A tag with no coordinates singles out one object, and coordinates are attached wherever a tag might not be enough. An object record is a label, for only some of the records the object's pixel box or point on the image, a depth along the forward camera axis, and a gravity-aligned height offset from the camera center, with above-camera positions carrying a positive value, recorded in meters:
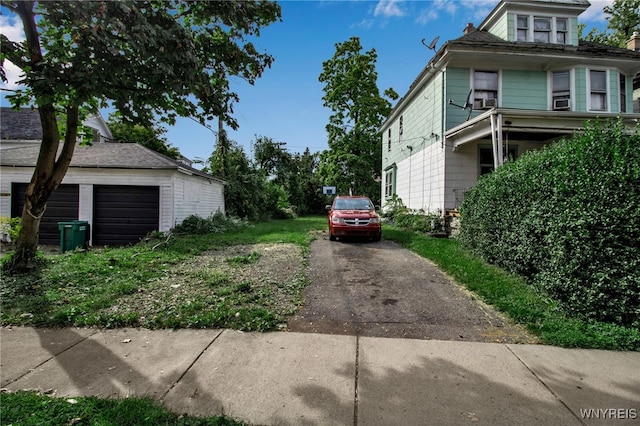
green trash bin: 9.08 -0.62
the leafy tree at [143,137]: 27.48 +6.98
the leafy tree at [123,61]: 3.95 +2.18
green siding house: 11.02 +5.09
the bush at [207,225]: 12.23 -0.40
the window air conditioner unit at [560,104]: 11.45 +4.23
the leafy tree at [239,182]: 18.73 +2.18
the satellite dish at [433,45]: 11.89 +6.66
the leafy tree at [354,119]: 25.17 +8.00
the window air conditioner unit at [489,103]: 11.20 +4.16
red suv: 10.36 -0.19
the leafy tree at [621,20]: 20.34 +13.19
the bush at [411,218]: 11.48 -0.02
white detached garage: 11.16 +0.67
